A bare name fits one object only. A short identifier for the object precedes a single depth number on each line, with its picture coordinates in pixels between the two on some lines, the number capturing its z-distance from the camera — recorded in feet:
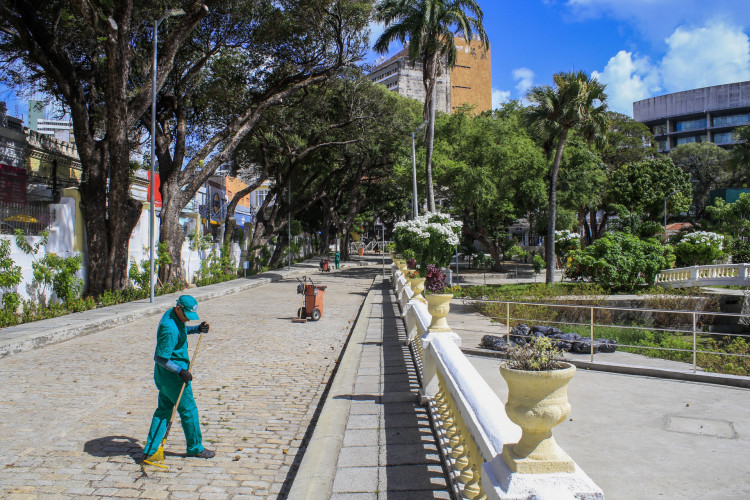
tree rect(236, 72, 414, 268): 104.86
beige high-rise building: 356.79
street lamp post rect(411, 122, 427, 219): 98.79
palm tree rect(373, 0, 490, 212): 90.58
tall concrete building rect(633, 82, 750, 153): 290.76
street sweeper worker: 16.39
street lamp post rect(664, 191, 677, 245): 146.41
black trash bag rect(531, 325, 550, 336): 37.47
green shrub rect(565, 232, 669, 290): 73.36
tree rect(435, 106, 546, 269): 102.06
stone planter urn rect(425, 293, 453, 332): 22.82
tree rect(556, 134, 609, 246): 116.98
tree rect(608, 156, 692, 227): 148.05
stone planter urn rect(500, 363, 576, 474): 8.46
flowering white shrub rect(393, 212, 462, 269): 75.61
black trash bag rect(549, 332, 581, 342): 34.84
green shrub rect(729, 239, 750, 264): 101.60
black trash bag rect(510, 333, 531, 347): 34.51
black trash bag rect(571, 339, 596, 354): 33.49
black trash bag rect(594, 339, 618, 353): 34.45
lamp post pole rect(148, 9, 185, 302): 56.49
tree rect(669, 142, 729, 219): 215.51
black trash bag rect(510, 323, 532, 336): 37.24
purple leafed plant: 53.31
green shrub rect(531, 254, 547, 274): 106.40
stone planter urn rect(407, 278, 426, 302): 33.87
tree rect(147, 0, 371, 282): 75.31
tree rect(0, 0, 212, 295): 55.77
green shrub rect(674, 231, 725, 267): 95.20
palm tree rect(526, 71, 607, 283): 83.97
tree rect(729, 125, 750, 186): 149.07
